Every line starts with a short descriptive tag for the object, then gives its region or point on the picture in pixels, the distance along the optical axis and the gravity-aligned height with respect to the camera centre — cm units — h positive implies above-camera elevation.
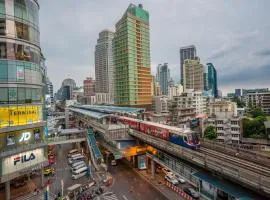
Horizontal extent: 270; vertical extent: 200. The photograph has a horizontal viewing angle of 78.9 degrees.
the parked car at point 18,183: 3281 -1674
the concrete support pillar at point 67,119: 8144 -971
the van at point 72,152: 5010 -1642
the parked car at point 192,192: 2706 -1608
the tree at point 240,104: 11750 -522
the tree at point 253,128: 5730 -1099
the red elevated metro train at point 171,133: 2735 -678
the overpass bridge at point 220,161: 1590 -828
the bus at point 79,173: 3573 -1642
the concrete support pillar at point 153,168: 3394 -1456
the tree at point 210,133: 5813 -1261
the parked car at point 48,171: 3748 -1640
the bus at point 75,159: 4422 -1619
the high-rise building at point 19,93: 2694 +134
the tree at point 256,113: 7870 -786
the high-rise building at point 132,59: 8335 +2128
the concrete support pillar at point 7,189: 2728 -1478
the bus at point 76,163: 3998 -1576
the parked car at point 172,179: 3167 -1601
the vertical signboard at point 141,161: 3857 -1475
